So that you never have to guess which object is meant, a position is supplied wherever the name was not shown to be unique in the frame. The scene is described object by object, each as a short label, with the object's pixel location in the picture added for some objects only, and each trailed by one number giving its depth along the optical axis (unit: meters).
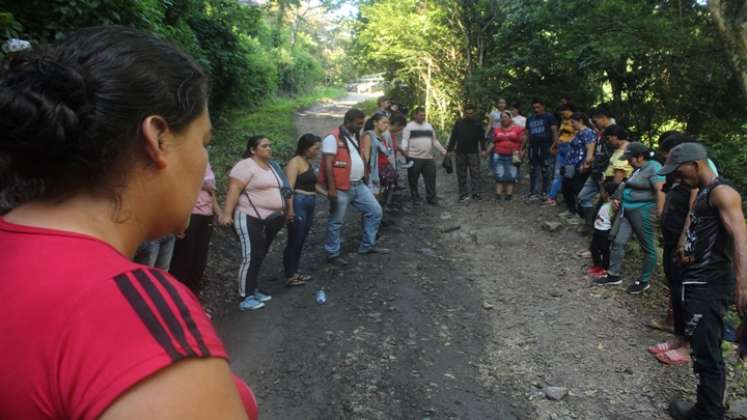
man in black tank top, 3.32
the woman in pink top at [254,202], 4.82
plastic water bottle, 5.38
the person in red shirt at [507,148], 9.10
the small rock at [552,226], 7.61
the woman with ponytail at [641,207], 5.21
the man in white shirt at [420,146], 9.15
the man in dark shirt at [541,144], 8.75
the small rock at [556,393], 3.79
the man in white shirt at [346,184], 6.18
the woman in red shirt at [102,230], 0.61
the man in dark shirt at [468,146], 9.50
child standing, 5.80
